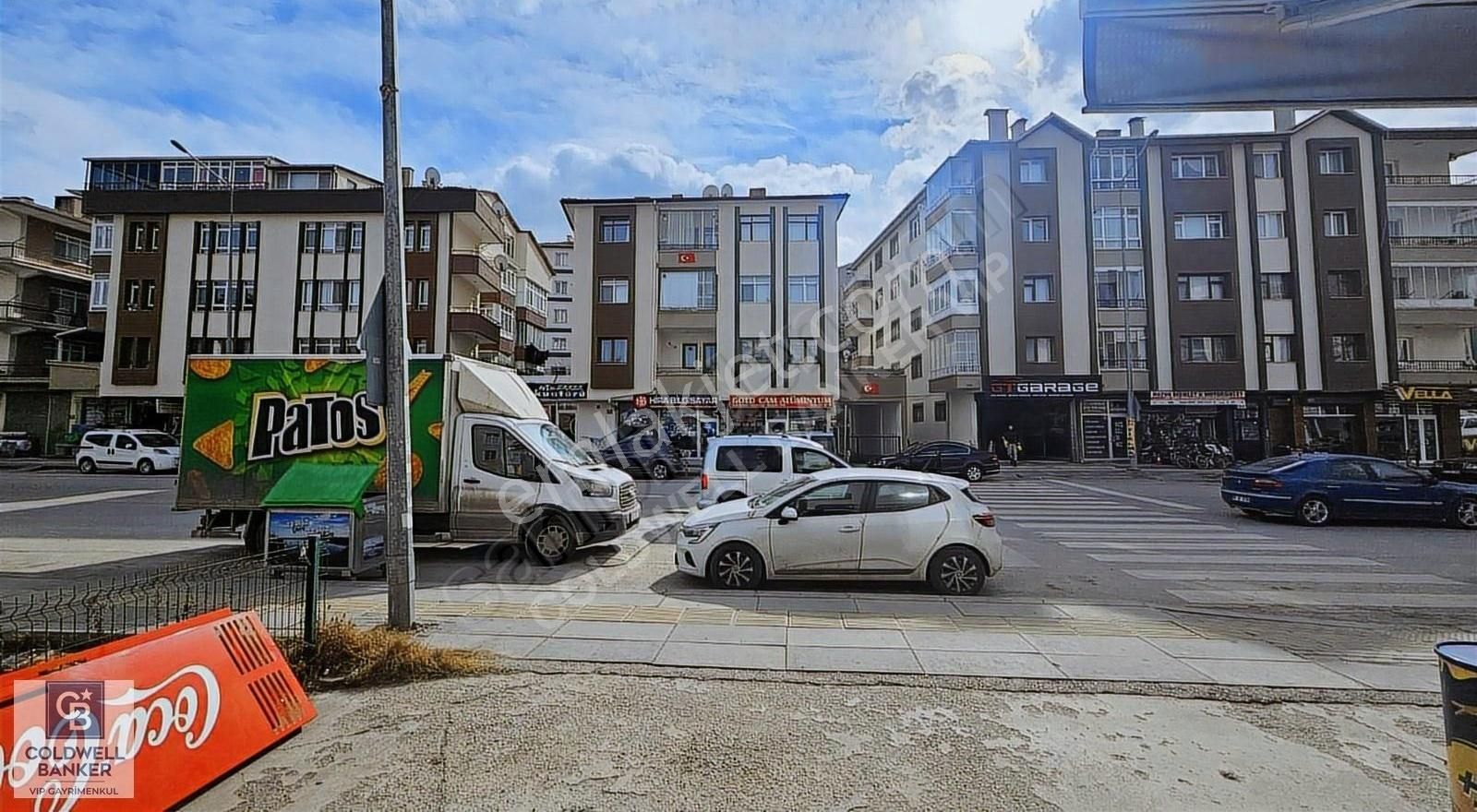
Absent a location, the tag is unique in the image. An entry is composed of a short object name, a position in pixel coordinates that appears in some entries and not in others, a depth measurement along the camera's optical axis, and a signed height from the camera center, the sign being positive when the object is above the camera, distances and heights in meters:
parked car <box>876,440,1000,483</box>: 23.25 -0.47
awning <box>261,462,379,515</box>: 8.47 -0.56
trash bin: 2.44 -1.00
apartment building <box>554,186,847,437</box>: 32.41 +6.87
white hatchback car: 7.73 -1.06
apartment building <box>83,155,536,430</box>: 32.53 +8.54
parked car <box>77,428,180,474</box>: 25.28 -0.38
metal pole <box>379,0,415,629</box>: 5.95 +0.40
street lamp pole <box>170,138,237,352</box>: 32.31 +8.66
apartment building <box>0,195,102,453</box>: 33.50 +6.21
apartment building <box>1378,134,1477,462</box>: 31.41 +7.12
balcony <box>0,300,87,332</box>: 34.41 +6.79
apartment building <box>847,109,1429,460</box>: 31.48 +7.78
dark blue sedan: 12.75 -0.85
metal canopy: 2.41 +1.49
